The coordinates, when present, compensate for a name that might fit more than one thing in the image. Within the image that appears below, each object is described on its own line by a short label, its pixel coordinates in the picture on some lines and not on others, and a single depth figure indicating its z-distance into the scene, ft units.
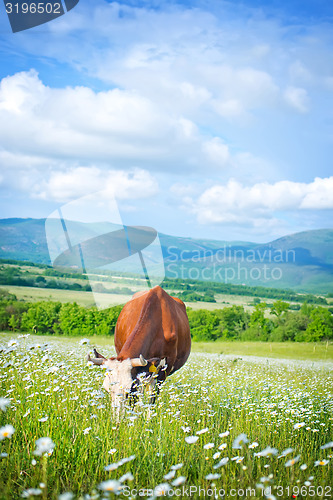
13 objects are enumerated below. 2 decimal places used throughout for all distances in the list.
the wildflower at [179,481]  7.98
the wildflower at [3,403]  10.45
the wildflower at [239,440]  10.08
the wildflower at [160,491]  9.57
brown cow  19.66
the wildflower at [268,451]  9.50
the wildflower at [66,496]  6.81
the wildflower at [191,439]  9.91
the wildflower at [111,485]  7.50
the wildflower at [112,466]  8.91
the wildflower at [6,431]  9.25
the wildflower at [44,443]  8.78
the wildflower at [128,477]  8.11
